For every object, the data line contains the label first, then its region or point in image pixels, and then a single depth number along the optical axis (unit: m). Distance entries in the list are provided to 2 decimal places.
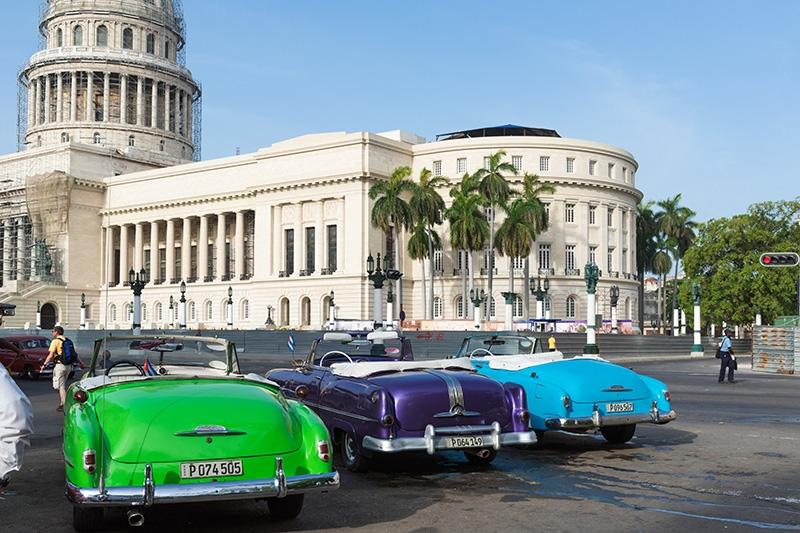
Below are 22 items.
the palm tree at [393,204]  65.75
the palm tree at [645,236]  90.38
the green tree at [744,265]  67.00
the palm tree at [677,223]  88.62
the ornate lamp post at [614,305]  60.48
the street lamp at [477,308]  57.94
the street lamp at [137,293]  59.91
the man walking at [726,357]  26.67
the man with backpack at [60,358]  17.41
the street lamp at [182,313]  71.49
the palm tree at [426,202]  65.75
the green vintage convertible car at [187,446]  6.46
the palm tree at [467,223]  63.34
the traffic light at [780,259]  33.41
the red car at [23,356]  29.06
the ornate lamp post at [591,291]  39.31
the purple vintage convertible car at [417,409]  9.05
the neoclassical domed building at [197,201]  75.06
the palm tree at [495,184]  65.25
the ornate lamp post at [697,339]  53.03
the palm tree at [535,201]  66.25
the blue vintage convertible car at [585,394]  10.77
